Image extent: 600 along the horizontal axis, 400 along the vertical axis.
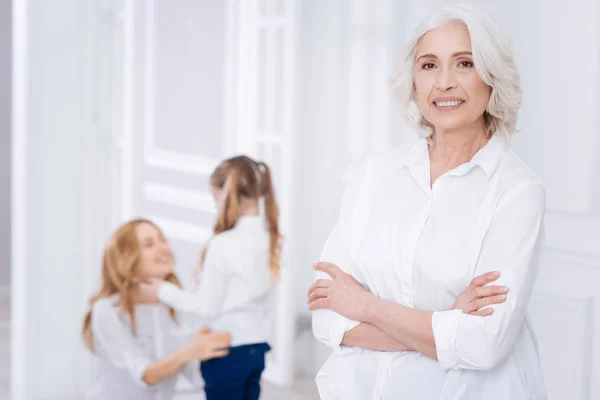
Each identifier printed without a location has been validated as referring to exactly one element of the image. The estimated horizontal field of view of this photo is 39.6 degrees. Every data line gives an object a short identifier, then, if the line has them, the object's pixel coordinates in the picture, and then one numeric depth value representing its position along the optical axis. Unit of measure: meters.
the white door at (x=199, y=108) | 3.98
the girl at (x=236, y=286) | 3.23
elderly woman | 1.68
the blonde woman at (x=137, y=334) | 3.23
